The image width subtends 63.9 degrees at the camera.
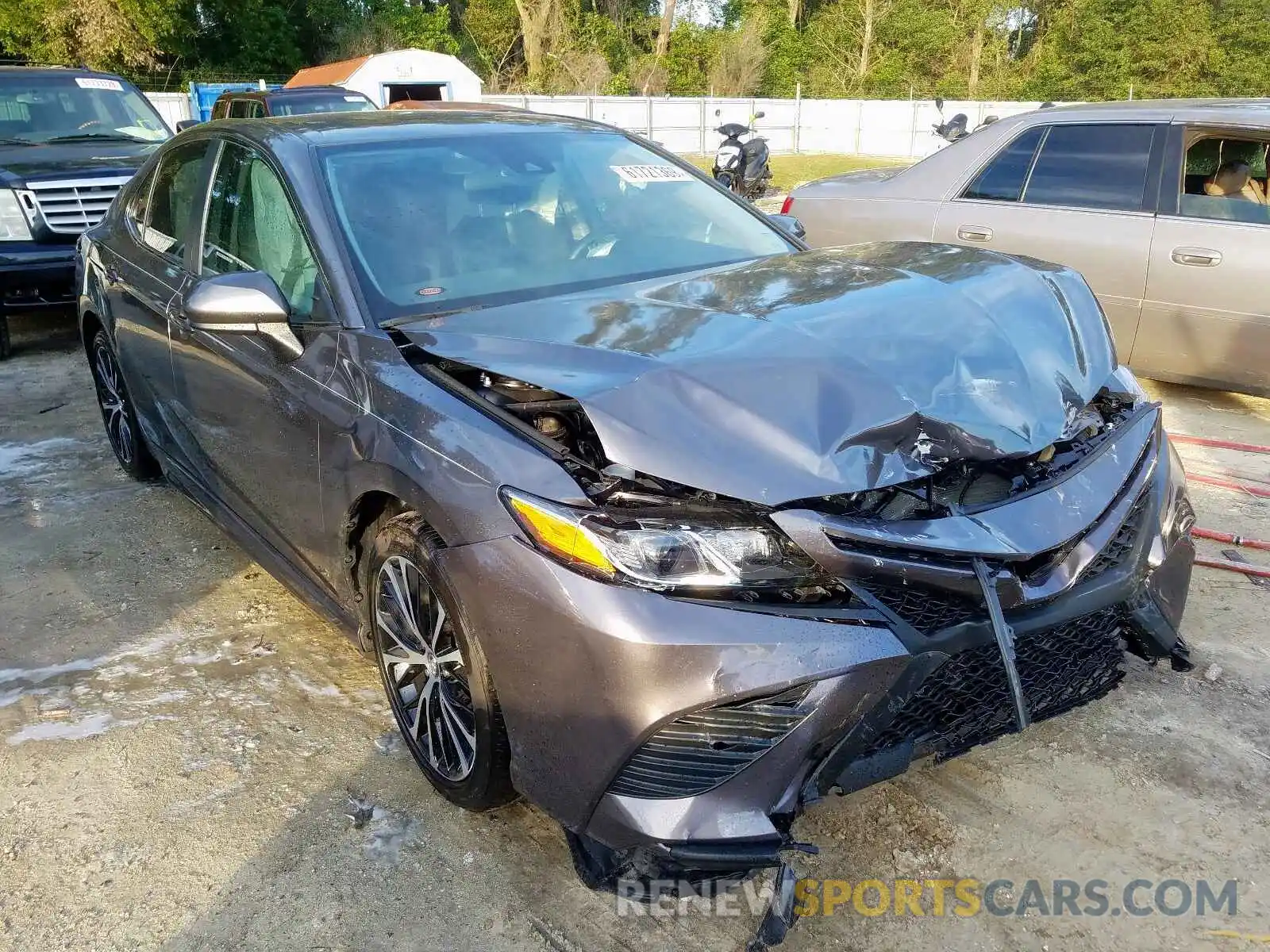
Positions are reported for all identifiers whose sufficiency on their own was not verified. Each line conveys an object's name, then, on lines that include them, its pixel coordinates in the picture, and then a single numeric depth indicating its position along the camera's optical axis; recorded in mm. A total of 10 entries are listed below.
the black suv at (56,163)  7141
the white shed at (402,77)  25641
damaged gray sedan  1978
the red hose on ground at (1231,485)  4449
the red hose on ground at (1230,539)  3900
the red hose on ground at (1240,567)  3695
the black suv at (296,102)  12148
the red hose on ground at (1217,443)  4879
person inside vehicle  5281
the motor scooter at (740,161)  14938
